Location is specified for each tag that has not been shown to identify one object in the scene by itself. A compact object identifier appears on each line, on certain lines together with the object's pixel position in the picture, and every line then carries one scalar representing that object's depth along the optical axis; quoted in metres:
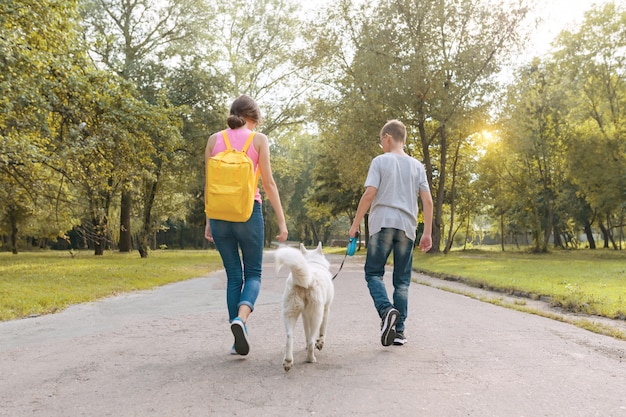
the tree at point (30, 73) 11.45
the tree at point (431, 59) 23.59
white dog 4.17
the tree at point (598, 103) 28.06
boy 5.27
